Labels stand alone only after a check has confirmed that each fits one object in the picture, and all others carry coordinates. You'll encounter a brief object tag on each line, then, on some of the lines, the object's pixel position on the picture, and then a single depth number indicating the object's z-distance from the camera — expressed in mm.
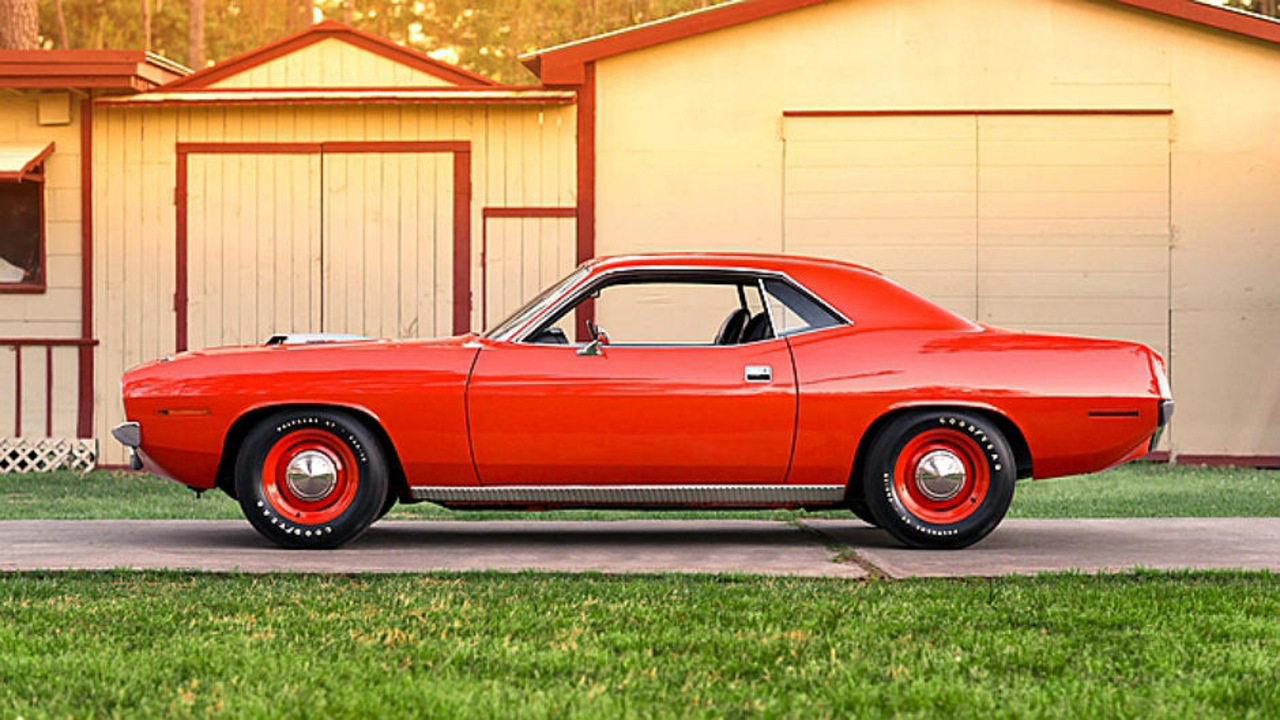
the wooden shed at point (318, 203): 15633
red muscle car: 7809
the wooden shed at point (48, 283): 15891
